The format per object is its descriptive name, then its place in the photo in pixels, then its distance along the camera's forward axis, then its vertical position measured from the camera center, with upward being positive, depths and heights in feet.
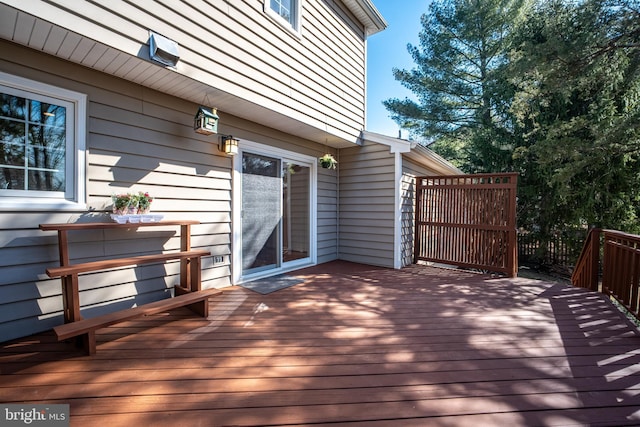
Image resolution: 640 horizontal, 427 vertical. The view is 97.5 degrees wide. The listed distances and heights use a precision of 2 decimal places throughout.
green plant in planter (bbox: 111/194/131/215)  8.30 +0.16
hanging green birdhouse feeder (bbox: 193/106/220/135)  9.93 +3.16
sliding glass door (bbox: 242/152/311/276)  13.14 -0.16
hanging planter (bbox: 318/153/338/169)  15.79 +2.73
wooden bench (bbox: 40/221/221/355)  6.44 -2.37
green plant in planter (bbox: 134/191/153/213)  8.68 +0.23
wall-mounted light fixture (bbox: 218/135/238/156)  11.46 +2.66
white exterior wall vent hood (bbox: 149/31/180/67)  7.65 +4.40
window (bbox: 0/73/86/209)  7.16 +1.74
